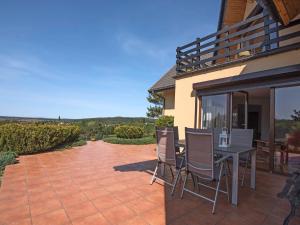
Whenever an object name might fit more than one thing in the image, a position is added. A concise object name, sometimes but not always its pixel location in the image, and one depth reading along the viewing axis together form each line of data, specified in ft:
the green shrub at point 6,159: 17.84
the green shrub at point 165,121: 29.76
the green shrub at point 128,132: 39.01
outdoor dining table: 10.02
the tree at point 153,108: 67.77
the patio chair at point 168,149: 11.87
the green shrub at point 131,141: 35.81
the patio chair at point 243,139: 13.73
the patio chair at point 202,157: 9.41
